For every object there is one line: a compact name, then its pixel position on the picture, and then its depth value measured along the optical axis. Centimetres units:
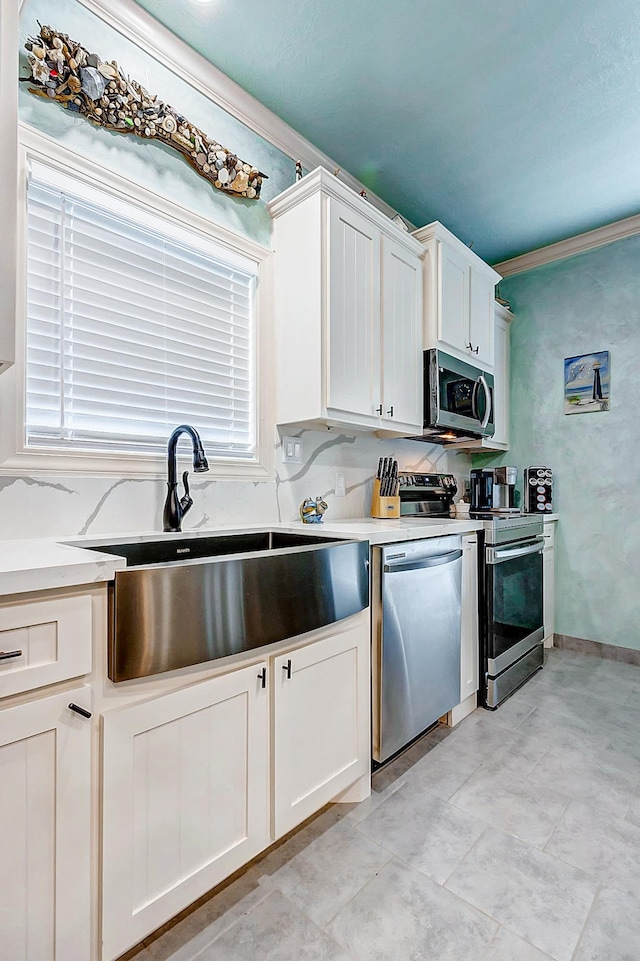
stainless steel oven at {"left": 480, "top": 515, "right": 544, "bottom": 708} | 247
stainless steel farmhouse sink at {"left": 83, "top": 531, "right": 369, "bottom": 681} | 103
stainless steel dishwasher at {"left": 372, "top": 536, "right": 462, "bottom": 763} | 181
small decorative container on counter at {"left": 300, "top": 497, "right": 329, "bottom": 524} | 227
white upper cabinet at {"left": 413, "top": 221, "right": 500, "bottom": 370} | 264
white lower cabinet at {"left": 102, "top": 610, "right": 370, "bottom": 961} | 104
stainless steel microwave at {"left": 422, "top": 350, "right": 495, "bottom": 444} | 264
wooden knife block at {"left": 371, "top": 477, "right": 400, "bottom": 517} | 264
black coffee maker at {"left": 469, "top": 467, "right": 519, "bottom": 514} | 339
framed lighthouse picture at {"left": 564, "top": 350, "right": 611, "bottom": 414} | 328
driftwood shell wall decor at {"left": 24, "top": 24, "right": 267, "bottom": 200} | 151
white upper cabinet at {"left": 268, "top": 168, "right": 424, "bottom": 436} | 205
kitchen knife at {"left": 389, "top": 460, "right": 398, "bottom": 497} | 270
